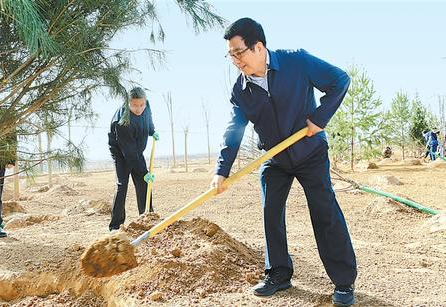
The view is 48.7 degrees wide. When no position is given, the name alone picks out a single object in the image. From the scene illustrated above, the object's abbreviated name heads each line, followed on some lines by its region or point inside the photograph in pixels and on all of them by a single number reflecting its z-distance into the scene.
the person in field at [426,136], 17.72
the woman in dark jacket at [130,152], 4.33
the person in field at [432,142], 17.42
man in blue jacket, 2.27
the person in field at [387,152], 23.45
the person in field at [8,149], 4.01
